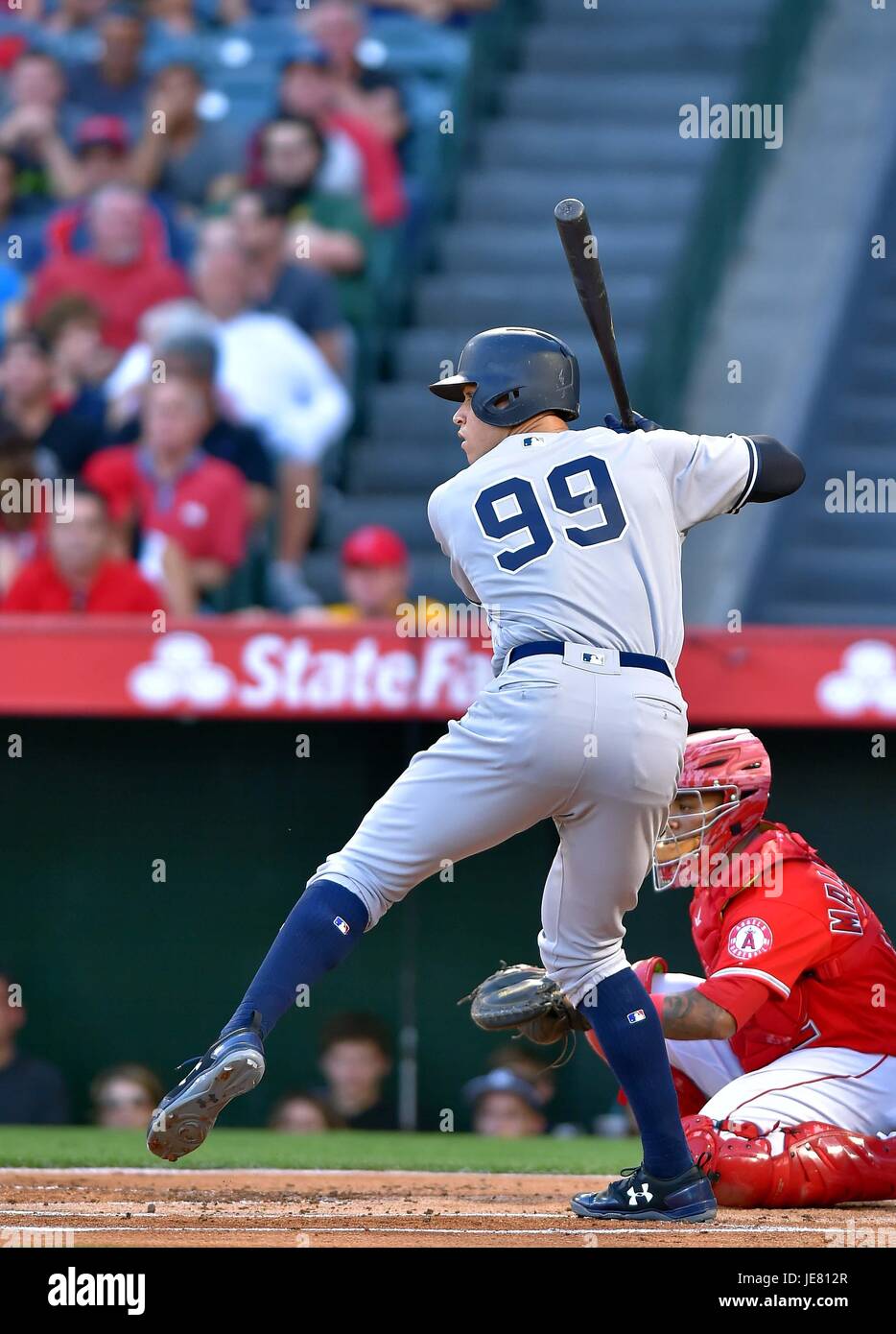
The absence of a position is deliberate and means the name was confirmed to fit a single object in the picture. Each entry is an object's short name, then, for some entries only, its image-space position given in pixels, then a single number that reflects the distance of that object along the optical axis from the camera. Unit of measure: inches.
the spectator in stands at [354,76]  746.8
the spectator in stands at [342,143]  722.8
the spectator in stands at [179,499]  606.9
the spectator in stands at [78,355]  660.7
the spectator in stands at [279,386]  649.6
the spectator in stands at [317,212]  707.4
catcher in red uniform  300.5
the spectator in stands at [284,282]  677.3
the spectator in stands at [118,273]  690.2
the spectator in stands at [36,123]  763.4
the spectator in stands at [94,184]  711.7
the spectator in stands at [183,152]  745.0
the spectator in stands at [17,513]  625.9
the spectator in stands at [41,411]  652.1
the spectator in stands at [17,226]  726.5
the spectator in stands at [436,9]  826.8
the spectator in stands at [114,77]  794.2
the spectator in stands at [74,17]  830.5
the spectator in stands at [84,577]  571.5
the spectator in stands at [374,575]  580.4
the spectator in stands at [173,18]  829.2
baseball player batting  259.6
